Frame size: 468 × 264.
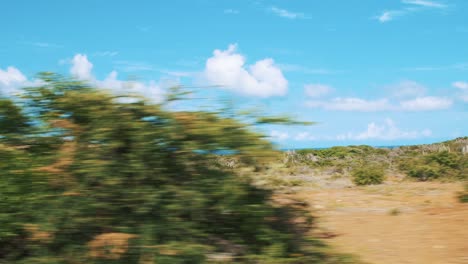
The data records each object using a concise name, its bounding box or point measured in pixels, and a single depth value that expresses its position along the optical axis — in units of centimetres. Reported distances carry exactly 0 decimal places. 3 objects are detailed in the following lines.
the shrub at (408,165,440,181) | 2091
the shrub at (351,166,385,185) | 1952
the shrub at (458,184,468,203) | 1085
